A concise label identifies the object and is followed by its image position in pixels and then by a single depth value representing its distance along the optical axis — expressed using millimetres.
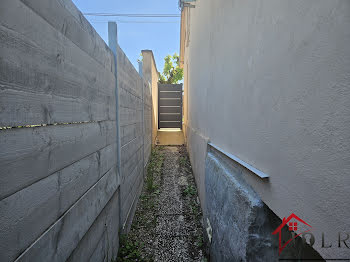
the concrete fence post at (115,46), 1749
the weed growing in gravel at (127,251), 1872
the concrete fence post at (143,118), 3581
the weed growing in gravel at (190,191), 3354
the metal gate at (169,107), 8602
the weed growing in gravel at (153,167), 3515
